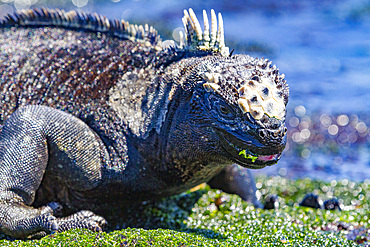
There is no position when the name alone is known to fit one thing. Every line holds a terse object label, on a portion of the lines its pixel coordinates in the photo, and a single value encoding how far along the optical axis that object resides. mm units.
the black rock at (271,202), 13039
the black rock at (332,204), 13062
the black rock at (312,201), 13185
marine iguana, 9109
